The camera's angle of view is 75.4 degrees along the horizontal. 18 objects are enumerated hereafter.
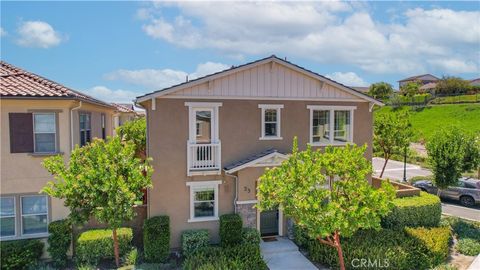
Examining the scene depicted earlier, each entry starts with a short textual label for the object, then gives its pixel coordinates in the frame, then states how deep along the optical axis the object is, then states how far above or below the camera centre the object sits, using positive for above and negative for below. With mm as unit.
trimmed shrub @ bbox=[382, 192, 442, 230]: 15289 -4545
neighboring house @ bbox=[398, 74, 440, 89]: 109688 +16202
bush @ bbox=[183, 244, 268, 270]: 11320 -5196
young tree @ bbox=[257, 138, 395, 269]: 9391 -2231
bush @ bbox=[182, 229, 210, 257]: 13234 -5149
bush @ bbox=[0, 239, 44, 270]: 11484 -5037
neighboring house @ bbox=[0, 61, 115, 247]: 12016 -1040
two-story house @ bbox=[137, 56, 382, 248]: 13492 -568
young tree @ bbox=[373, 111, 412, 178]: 21516 -643
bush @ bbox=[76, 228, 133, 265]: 12211 -4976
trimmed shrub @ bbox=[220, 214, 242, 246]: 13242 -4696
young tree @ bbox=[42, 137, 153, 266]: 10383 -2080
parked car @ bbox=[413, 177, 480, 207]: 20078 -4549
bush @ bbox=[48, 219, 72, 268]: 12062 -4741
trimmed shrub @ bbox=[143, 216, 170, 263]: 12500 -4875
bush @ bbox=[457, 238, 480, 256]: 14047 -5665
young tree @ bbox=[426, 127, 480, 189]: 17073 -1753
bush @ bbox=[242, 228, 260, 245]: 13523 -5025
